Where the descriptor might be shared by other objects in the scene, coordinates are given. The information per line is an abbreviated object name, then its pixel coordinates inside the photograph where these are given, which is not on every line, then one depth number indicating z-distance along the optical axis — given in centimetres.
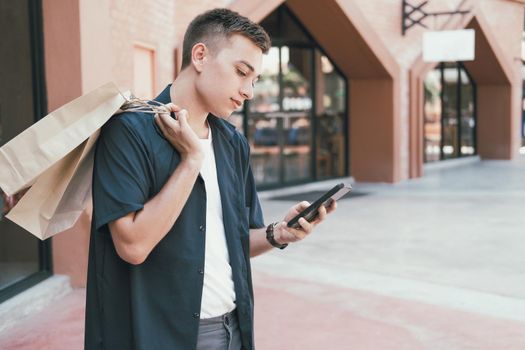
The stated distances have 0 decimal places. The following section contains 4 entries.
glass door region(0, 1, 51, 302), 585
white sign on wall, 1513
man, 196
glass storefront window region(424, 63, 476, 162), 1934
